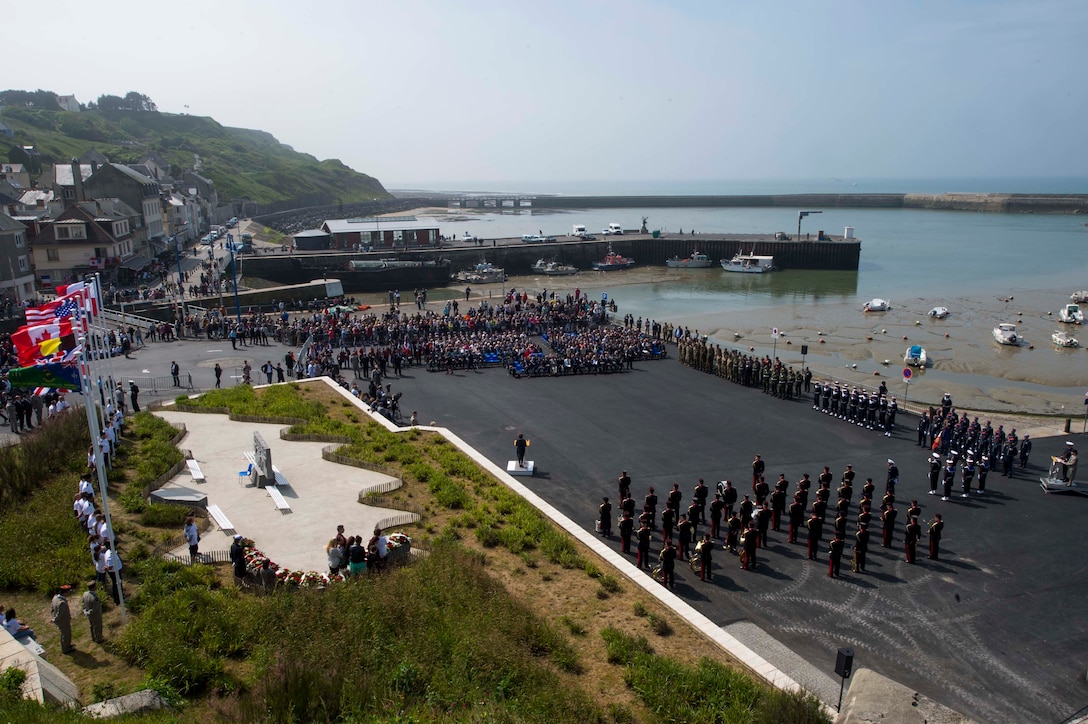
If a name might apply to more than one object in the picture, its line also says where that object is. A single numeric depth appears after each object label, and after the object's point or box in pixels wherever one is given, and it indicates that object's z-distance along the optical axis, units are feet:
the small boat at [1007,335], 152.56
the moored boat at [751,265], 265.34
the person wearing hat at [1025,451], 69.67
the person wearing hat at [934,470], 61.67
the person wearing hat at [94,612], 35.99
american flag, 47.55
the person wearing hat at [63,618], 35.29
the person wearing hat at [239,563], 42.91
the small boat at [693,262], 276.41
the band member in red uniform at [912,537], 49.29
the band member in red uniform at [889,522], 51.49
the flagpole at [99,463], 38.09
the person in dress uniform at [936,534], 49.83
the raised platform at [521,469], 66.13
